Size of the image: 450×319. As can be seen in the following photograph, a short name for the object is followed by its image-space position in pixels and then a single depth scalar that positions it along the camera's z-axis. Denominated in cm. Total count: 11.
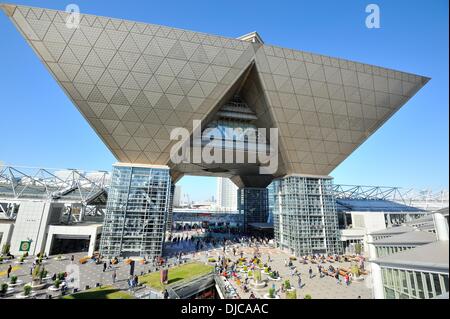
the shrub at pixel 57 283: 1895
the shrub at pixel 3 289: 1735
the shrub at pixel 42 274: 1908
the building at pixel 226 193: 17975
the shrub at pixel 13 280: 1912
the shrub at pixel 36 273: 1892
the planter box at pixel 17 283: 1916
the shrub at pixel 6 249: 3008
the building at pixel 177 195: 16248
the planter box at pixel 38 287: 1869
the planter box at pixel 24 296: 1678
